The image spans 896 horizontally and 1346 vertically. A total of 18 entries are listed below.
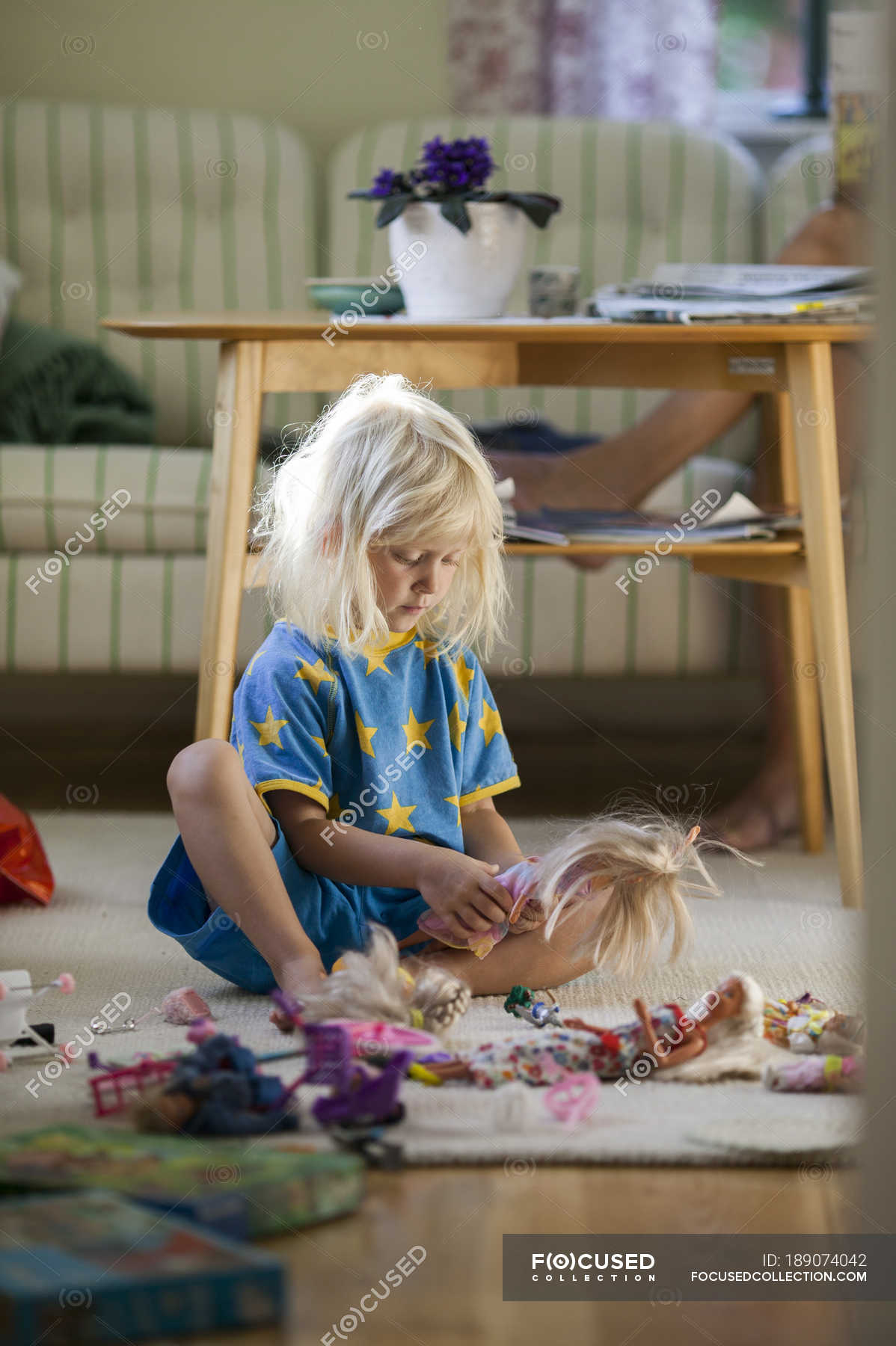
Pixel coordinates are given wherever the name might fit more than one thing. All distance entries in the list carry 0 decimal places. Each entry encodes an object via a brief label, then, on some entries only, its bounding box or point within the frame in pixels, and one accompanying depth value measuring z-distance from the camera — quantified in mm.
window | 3725
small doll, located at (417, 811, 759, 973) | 2255
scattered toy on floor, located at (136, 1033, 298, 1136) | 2061
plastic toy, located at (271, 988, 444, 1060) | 2147
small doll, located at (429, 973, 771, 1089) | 2157
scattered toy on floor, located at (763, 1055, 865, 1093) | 2157
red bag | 2579
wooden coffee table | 2583
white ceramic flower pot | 2650
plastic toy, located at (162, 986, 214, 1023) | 2270
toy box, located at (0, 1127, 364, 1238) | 1965
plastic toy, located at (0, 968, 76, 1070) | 2208
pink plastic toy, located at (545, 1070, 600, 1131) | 2107
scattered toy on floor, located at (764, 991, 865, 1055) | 2209
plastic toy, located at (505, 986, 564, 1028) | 2266
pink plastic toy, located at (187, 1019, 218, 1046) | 2161
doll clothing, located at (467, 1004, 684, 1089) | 2153
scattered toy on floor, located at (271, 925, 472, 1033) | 2207
